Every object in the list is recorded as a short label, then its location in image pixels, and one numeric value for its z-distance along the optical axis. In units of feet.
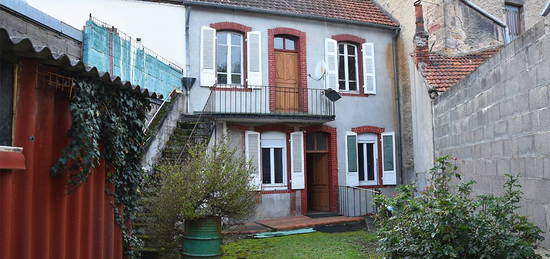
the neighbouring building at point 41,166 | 11.27
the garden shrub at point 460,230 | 15.01
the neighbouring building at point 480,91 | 16.84
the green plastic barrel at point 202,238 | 22.15
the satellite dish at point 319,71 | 48.47
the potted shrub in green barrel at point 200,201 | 22.16
